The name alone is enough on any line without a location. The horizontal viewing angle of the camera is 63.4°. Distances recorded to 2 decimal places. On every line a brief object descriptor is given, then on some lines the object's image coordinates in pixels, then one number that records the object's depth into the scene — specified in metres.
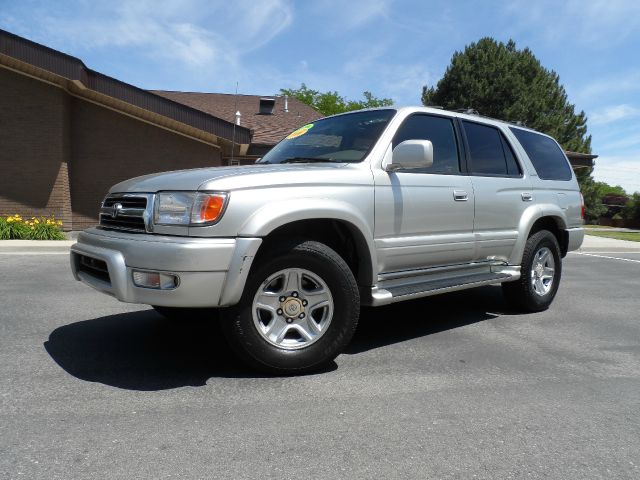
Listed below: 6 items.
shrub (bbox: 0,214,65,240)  12.36
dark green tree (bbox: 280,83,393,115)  46.59
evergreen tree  30.61
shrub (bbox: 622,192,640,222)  34.91
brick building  13.01
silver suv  3.02
